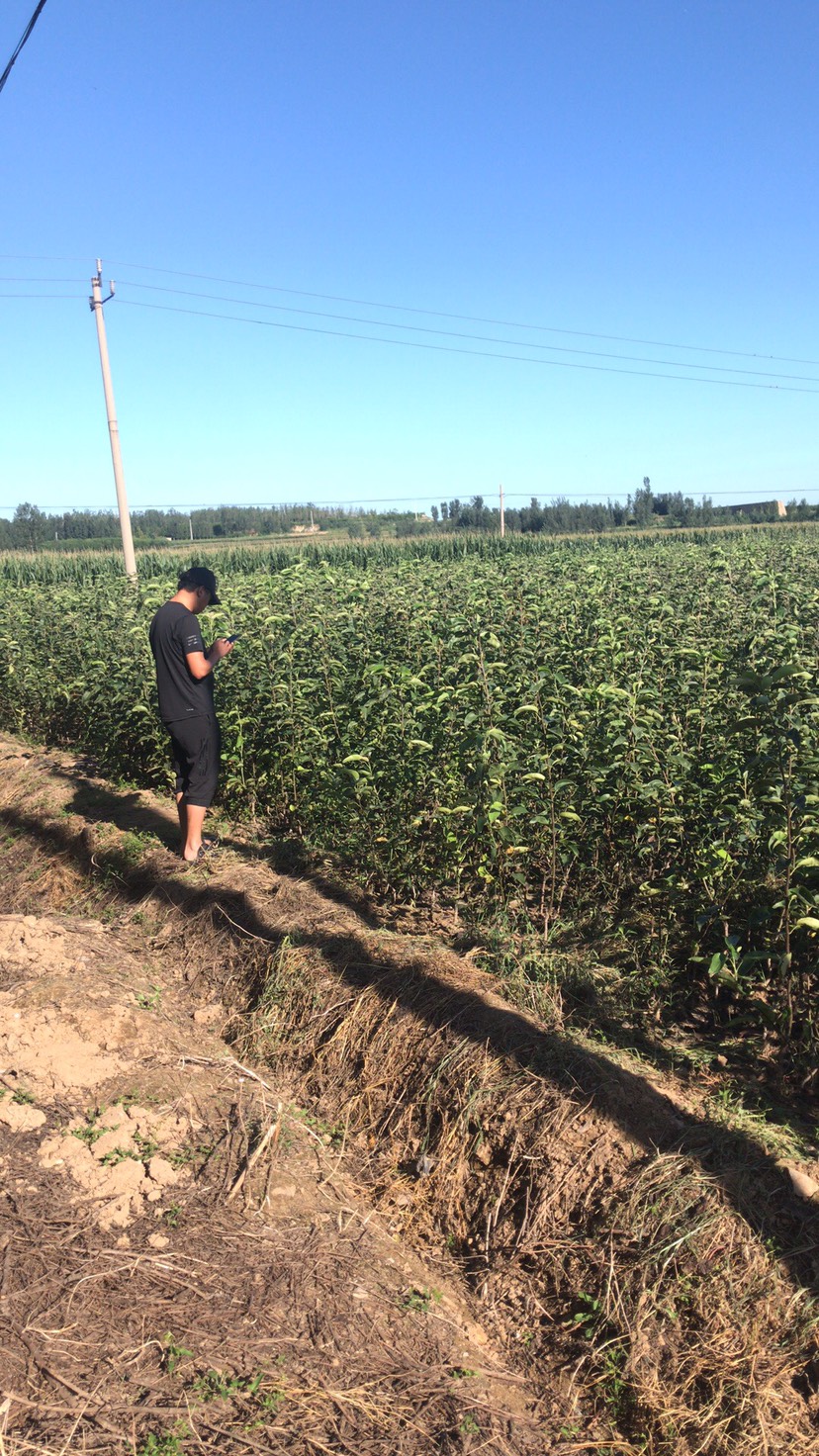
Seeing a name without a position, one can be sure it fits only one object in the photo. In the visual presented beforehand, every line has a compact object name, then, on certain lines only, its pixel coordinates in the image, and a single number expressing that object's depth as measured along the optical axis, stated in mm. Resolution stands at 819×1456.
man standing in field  6410
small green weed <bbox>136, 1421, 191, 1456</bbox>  2525
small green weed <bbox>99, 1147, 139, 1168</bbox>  3752
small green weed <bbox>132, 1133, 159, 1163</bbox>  3844
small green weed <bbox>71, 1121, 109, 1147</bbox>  3887
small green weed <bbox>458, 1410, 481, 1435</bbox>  2748
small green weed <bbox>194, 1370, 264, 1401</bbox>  2727
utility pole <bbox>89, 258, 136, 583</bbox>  22281
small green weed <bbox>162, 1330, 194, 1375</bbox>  2807
